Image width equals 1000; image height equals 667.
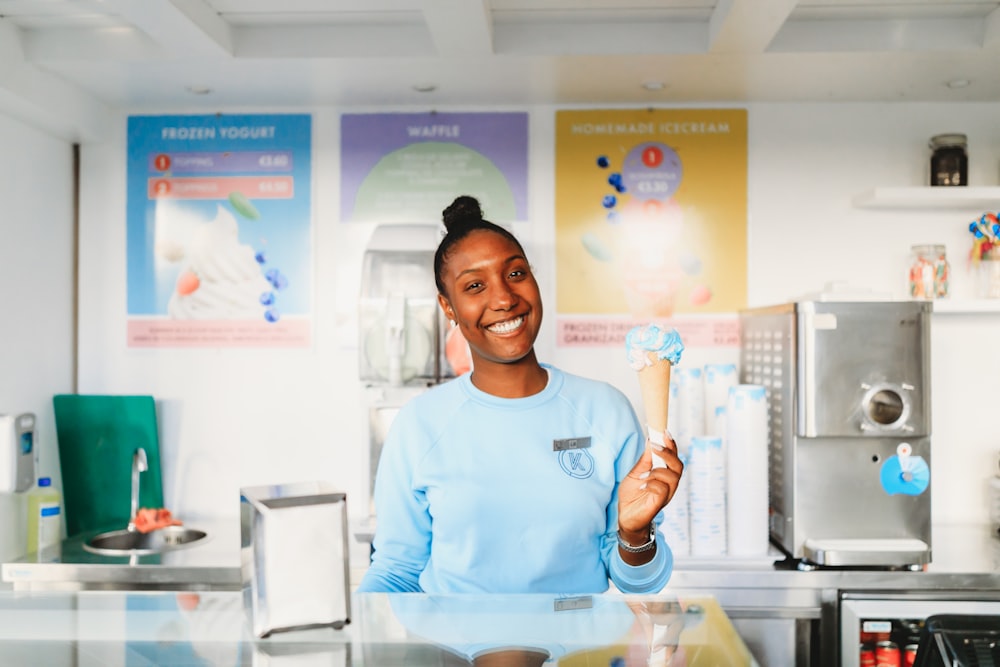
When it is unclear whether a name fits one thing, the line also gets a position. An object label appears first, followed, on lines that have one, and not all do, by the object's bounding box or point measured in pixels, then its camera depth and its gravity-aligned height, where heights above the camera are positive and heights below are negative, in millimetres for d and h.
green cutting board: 3086 -395
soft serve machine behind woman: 2680 +32
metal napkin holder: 1060 -264
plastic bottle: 2752 -564
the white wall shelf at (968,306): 2867 +127
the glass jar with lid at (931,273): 2977 +245
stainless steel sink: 2924 -666
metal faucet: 2920 -419
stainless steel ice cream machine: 2443 -248
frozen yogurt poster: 3158 +417
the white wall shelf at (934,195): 2881 +498
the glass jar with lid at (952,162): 2969 +628
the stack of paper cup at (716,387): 2816 -140
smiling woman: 1554 -227
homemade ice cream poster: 3111 +419
